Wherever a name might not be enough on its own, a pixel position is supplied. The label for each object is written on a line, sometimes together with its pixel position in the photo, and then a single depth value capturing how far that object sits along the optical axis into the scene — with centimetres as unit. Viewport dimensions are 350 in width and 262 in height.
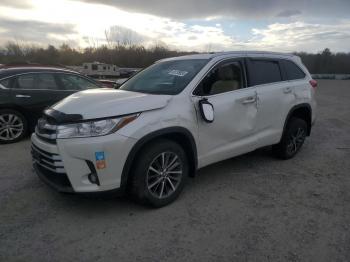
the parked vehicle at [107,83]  887
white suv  331
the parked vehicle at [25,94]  652
